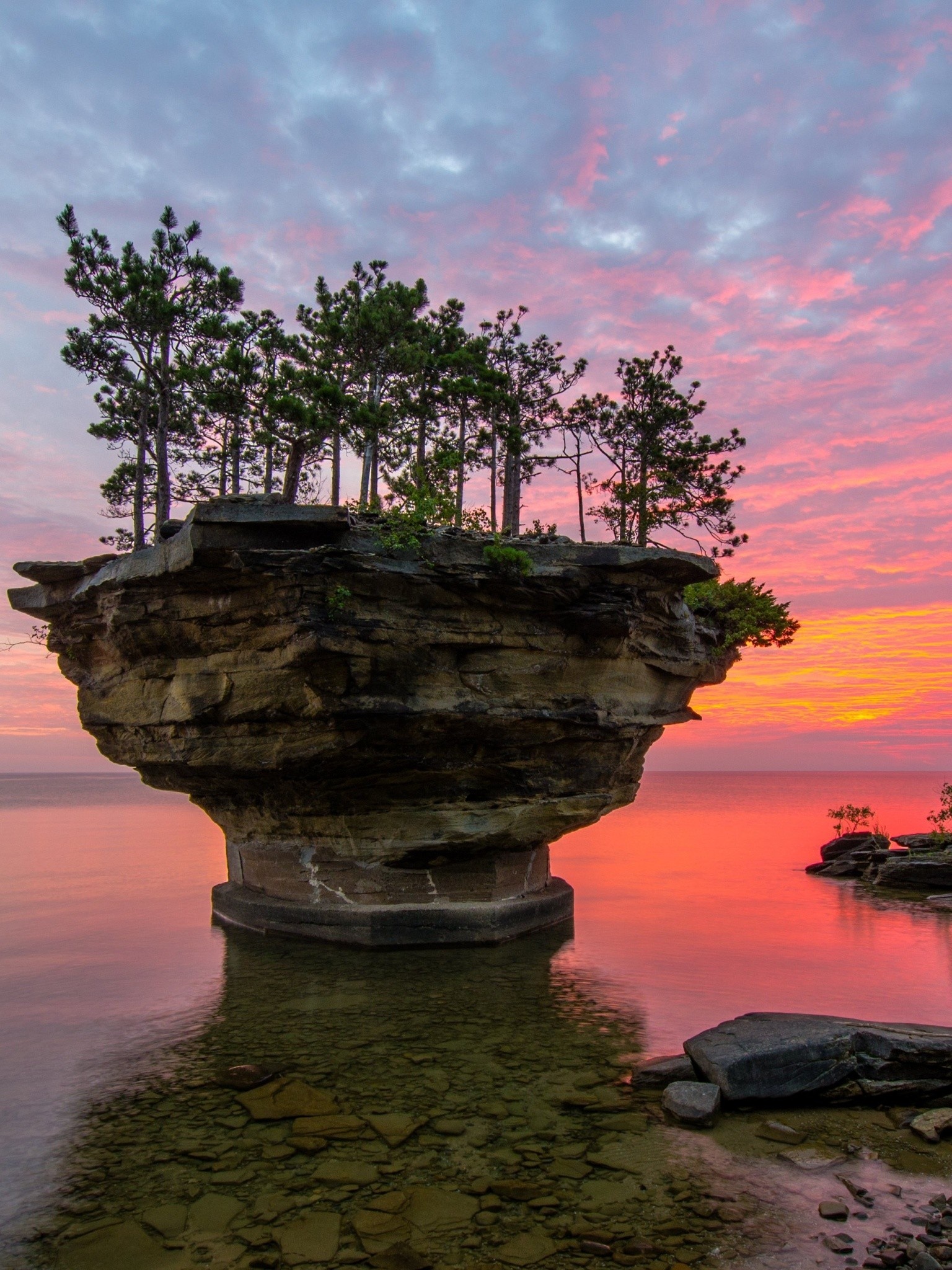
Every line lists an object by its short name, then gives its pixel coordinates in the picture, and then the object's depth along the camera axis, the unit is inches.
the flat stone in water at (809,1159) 274.1
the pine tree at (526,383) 934.4
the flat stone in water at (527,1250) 222.5
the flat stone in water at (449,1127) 303.7
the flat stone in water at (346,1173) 270.1
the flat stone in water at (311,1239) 228.2
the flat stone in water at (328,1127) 305.4
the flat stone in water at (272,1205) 250.8
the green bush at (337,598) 506.9
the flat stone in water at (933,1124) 295.1
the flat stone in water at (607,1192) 252.2
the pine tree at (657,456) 887.7
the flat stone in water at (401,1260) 221.6
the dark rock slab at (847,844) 1261.1
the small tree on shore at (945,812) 1109.7
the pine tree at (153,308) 740.6
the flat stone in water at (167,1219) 241.4
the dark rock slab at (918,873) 1050.1
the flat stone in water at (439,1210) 241.8
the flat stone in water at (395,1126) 301.1
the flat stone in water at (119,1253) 226.1
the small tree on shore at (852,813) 1364.4
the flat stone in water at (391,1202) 251.3
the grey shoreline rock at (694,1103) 307.9
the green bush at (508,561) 532.4
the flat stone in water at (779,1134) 296.2
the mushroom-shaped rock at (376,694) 521.0
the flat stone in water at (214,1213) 243.9
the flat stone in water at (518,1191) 256.8
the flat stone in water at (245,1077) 353.4
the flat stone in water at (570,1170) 269.7
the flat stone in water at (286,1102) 323.3
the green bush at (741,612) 747.4
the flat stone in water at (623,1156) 275.6
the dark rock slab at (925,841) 1175.0
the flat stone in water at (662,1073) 349.7
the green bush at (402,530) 514.9
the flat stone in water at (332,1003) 471.5
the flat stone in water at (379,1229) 233.3
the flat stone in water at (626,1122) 306.5
